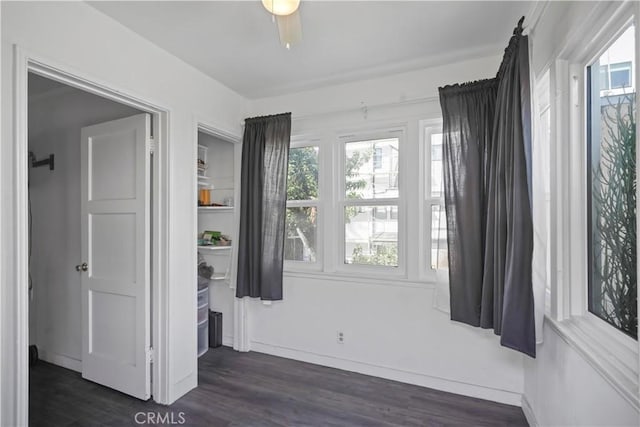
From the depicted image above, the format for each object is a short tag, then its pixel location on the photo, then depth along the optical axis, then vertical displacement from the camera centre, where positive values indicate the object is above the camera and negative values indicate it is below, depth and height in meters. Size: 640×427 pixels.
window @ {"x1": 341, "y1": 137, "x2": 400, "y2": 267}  2.68 +0.12
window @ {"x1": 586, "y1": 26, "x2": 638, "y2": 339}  1.13 +0.10
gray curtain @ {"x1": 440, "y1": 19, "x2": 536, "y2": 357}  1.62 +0.10
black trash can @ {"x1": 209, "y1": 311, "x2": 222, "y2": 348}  3.19 -1.21
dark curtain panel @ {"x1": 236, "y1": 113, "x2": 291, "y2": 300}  2.83 +0.10
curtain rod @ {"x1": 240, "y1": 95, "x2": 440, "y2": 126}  2.44 +0.94
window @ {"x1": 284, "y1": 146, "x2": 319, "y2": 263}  2.98 +0.10
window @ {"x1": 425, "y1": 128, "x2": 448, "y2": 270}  2.50 +0.22
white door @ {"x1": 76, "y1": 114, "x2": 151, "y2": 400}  2.26 -0.30
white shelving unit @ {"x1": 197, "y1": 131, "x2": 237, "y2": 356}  3.23 +0.05
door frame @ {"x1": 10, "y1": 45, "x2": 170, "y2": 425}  1.44 +0.03
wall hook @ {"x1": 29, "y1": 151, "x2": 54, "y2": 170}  2.82 +0.52
